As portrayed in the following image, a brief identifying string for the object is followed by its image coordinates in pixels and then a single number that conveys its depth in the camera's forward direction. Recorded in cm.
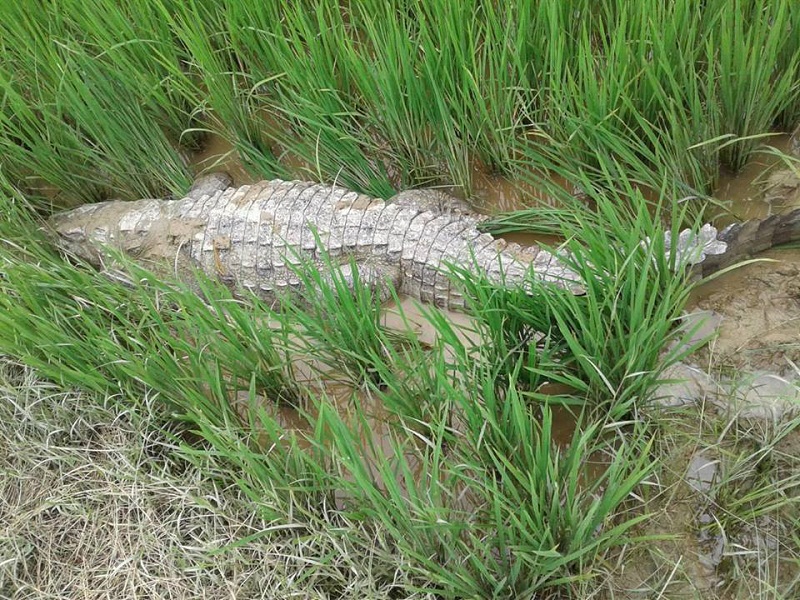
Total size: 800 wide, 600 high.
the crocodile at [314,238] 204
